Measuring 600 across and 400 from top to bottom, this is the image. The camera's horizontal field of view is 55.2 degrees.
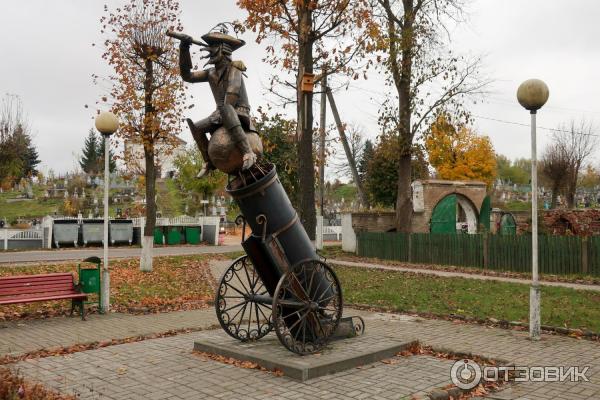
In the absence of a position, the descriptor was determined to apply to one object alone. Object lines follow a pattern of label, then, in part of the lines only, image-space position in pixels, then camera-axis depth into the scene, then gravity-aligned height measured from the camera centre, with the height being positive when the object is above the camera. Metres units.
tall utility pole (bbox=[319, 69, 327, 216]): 20.70 +3.08
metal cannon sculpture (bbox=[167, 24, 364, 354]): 6.43 +0.11
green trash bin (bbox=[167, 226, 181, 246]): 31.62 -0.83
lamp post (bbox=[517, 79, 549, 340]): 8.32 +1.28
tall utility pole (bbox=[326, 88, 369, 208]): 25.81 +3.52
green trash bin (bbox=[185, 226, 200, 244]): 32.50 -0.79
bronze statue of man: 6.58 +1.66
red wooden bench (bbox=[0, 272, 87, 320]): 9.48 -1.17
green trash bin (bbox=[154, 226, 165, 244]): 31.27 -0.82
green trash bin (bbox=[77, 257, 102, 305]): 10.36 -1.05
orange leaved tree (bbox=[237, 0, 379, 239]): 14.33 +4.71
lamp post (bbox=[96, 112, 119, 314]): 10.67 +0.81
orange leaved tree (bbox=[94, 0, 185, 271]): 17.83 +4.21
